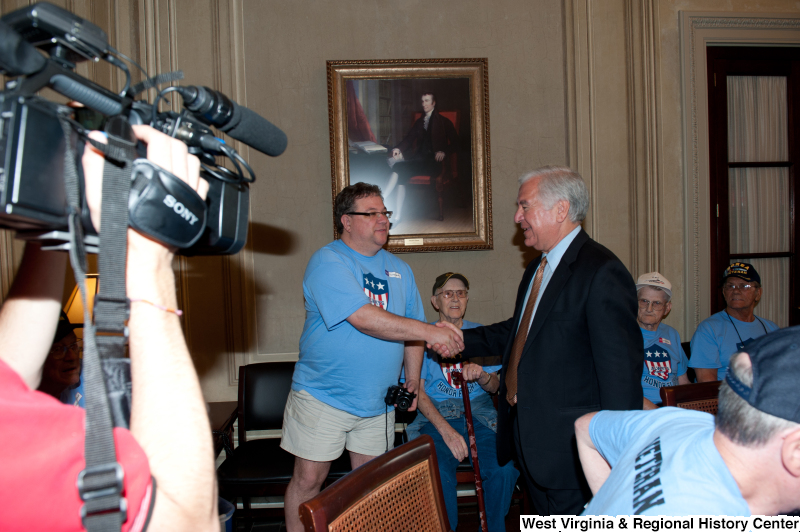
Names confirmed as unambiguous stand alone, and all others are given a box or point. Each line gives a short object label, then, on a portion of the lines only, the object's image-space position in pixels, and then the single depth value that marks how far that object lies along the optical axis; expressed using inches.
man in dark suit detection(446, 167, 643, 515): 73.5
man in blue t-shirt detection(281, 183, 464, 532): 94.8
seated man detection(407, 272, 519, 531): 106.6
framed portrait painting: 136.0
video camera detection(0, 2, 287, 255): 22.9
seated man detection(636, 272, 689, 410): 122.9
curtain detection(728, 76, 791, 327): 149.1
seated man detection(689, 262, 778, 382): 125.6
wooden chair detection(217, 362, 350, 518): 106.7
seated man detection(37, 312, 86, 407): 86.0
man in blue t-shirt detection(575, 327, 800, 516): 33.1
